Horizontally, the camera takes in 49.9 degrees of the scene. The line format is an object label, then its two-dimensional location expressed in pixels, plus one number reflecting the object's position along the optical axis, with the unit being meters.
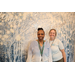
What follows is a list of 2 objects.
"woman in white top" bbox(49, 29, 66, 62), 2.16
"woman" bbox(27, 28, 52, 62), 2.08
